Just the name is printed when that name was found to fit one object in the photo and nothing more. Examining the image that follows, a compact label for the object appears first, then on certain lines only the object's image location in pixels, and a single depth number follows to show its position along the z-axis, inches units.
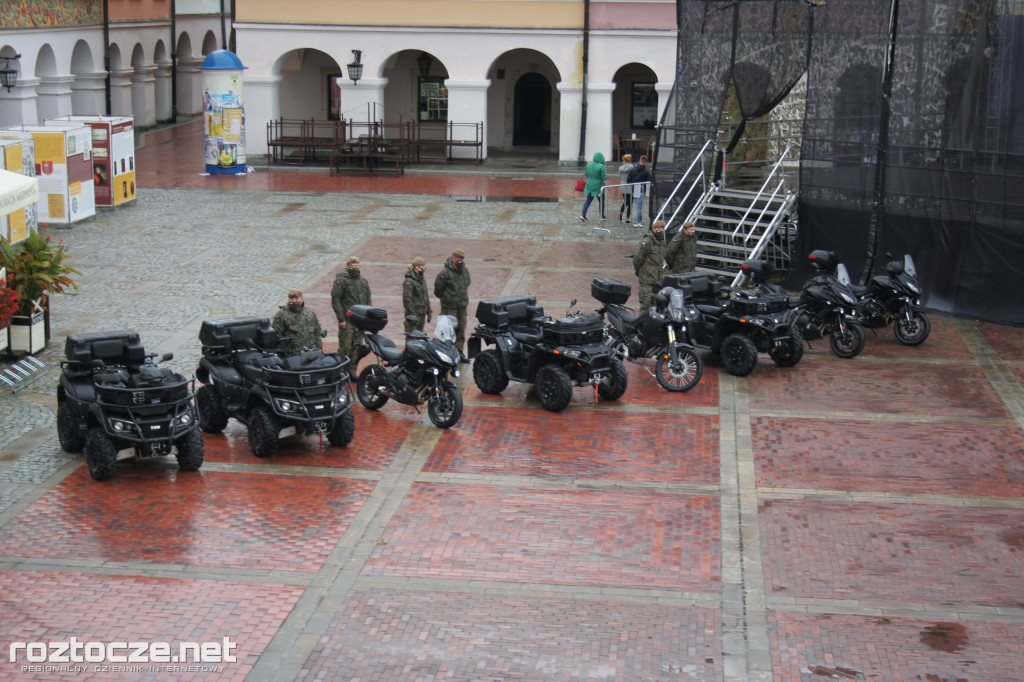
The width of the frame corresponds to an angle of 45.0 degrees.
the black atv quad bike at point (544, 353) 533.0
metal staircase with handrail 811.4
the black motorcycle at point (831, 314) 627.5
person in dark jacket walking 1016.9
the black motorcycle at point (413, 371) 509.4
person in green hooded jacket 1019.3
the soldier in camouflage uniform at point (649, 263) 669.9
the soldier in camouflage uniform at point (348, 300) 571.5
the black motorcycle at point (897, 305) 652.7
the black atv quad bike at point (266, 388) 466.6
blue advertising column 1253.1
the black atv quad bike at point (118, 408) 439.8
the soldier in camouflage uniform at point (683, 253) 697.6
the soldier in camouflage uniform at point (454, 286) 598.9
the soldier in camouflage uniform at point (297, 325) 519.8
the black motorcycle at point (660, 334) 570.6
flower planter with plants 600.4
